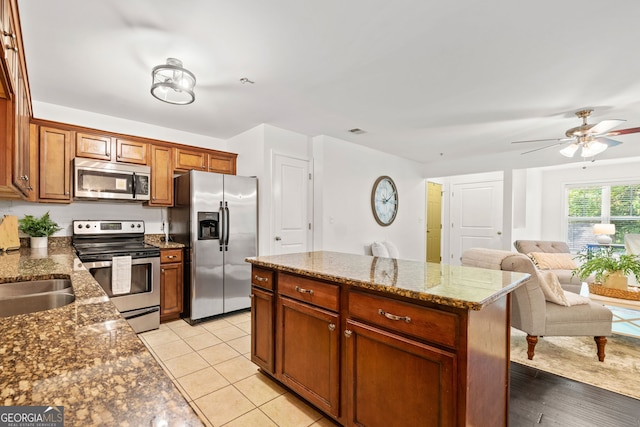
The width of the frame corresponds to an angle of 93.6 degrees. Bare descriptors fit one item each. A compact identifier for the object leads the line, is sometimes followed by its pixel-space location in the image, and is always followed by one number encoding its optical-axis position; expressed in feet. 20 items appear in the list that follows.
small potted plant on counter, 9.58
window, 17.27
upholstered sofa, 13.55
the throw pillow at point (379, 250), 15.67
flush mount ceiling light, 7.38
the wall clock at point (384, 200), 17.10
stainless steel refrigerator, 11.39
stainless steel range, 9.66
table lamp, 16.74
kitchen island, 4.09
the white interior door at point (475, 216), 20.75
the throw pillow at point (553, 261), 14.73
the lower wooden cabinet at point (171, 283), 11.23
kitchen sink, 4.84
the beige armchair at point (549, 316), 8.13
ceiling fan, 10.62
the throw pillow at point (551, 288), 8.32
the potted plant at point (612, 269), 9.50
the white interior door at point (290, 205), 13.07
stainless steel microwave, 10.29
